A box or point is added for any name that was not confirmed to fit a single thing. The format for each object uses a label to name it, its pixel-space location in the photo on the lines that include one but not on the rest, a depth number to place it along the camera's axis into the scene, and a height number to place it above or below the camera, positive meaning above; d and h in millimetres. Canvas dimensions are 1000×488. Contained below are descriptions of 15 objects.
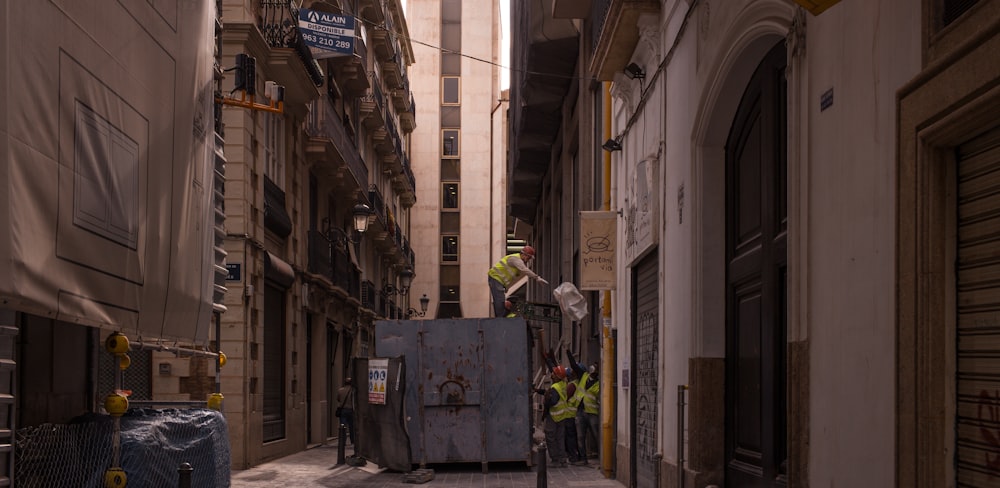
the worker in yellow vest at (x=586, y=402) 19656 -1384
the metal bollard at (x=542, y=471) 11094 -1411
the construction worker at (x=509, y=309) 19403 +97
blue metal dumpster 17391 -1071
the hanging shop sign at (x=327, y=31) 16859 +3910
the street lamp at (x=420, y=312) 44538 +187
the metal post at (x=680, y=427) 10422 -939
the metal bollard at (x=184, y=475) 7543 -1004
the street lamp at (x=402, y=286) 44103 +1092
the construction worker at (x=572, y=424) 19219 -1736
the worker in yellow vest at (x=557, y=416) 19172 -1586
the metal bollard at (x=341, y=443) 19406 -2057
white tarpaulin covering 5797 +855
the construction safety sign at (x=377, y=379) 17297 -933
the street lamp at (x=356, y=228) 25594 +1966
